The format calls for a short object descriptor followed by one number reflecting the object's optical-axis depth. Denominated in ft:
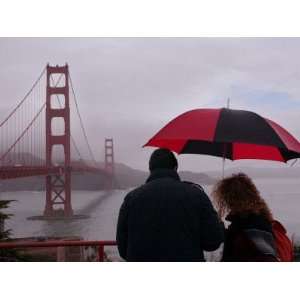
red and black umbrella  5.05
